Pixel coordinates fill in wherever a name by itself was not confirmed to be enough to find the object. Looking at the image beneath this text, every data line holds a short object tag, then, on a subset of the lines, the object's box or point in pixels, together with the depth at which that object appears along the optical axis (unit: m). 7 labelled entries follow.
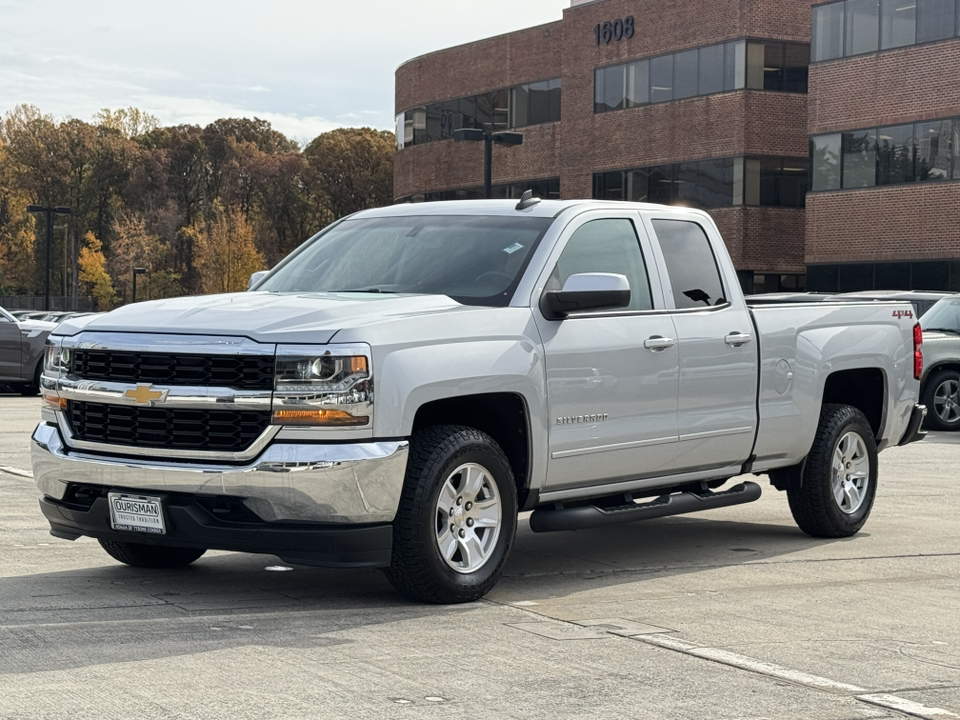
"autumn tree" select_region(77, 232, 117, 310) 99.56
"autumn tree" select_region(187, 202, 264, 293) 83.38
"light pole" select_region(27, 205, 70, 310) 55.35
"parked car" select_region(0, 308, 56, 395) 26.22
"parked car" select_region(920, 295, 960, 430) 20.30
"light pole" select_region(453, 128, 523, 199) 35.25
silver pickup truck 7.05
